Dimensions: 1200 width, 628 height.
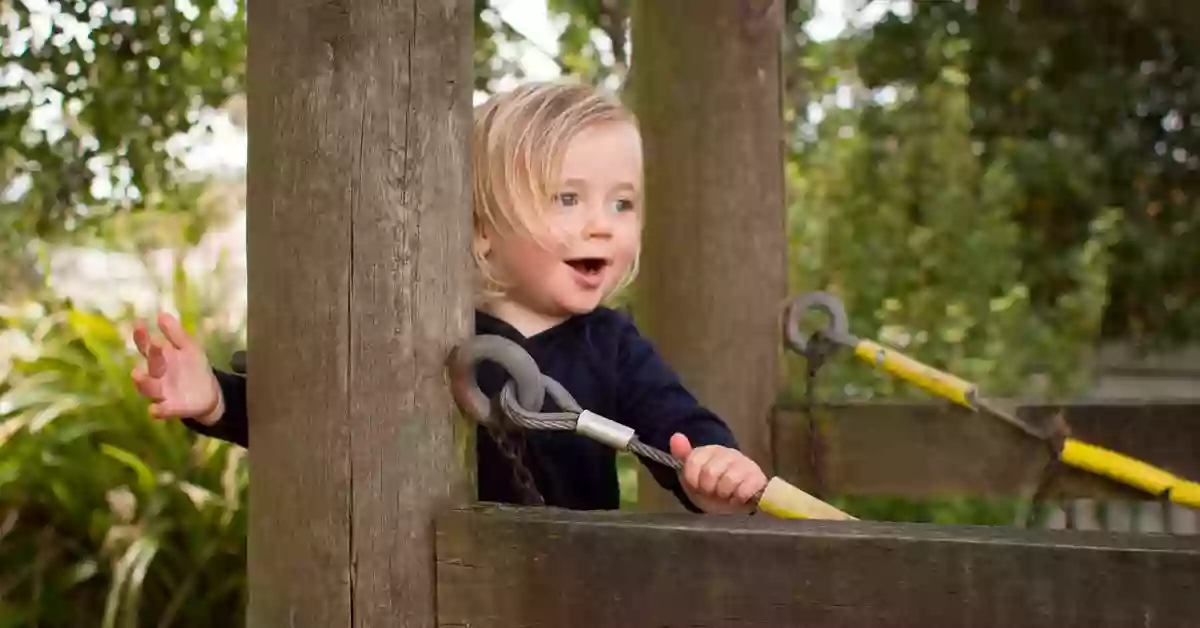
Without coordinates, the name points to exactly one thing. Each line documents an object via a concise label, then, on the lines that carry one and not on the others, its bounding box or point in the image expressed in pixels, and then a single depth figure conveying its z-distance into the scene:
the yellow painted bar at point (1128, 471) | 2.48
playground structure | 2.14
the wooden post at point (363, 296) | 2.19
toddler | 2.36
